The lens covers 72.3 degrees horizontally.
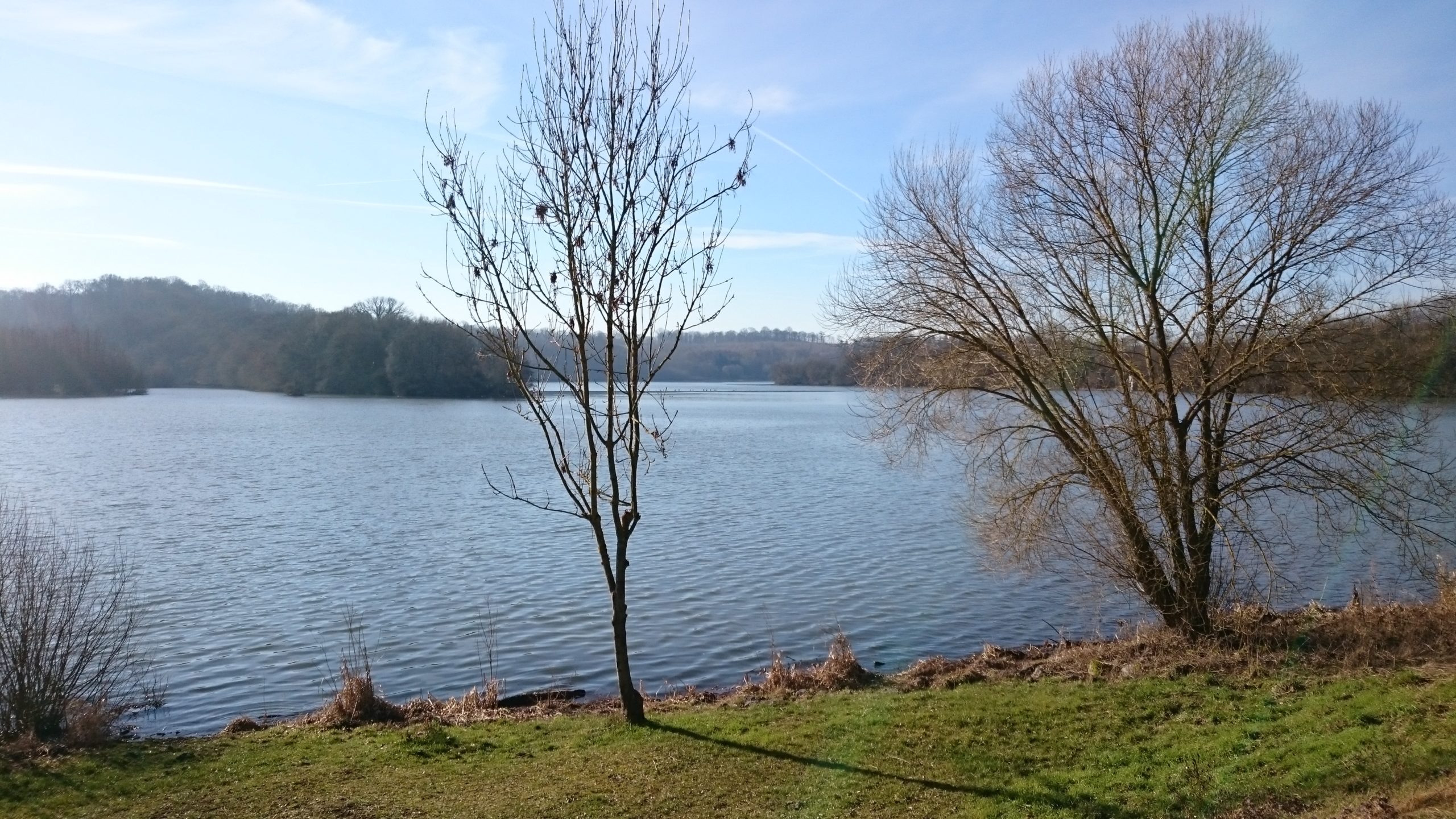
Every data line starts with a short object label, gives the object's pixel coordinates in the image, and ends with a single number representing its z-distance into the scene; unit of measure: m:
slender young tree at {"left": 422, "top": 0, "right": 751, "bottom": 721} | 8.89
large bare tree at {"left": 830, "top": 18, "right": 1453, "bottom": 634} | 12.90
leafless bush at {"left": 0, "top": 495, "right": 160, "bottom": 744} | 11.35
